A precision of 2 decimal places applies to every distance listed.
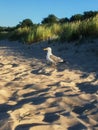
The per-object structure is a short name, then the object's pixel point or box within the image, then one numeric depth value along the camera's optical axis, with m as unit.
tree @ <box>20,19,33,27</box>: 55.22
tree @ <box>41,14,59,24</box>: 51.72
